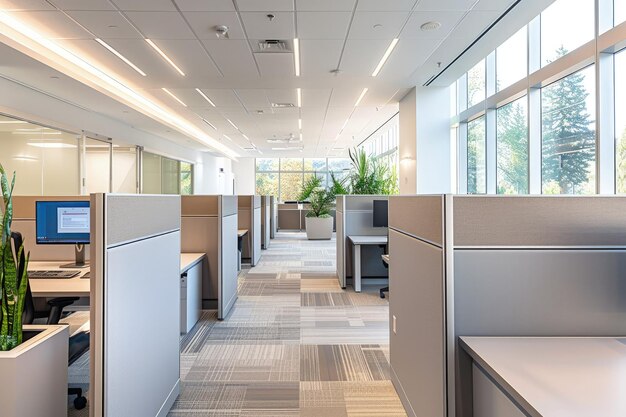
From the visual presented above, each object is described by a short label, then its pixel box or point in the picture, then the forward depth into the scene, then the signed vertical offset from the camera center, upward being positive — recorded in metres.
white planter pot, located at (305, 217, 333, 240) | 9.41 -0.52
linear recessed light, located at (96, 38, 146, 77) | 4.22 +1.75
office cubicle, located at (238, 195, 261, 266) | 5.89 -0.23
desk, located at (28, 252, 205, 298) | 1.98 -0.42
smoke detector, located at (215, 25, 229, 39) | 3.86 +1.74
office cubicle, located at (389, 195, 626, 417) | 1.33 -0.22
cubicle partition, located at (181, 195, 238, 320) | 3.48 -0.27
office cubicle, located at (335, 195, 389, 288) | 4.84 -0.28
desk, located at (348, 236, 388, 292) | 4.38 -0.56
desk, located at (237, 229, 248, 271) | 5.15 -0.40
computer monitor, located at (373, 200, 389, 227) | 4.64 -0.08
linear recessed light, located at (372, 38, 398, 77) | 4.39 +1.81
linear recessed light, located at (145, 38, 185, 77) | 4.23 +1.75
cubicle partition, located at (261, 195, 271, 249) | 7.64 -0.32
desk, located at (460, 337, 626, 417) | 0.88 -0.44
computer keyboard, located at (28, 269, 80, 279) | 2.29 -0.40
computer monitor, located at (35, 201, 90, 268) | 2.56 -0.11
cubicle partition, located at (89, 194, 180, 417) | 1.33 -0.40
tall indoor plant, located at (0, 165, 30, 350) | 1.33 -0.28
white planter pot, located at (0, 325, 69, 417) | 1.18 -0.54
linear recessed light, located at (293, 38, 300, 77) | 4.29 +1.78
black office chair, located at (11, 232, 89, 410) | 1.82 -0.58
